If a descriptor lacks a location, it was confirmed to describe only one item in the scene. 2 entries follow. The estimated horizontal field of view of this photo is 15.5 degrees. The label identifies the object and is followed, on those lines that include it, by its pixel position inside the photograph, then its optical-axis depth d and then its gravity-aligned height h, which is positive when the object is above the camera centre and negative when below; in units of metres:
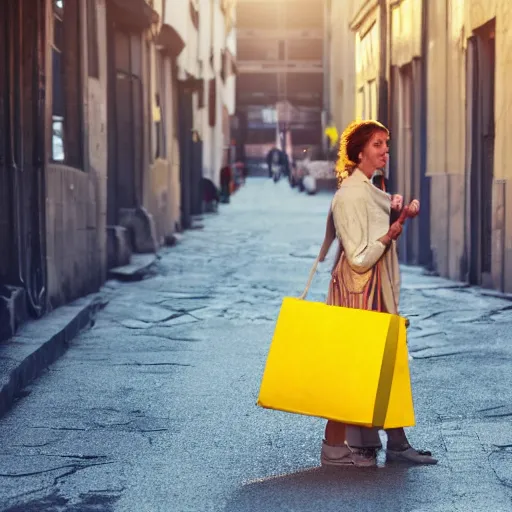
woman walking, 8.67 -0.70
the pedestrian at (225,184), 62.24 -2.66
